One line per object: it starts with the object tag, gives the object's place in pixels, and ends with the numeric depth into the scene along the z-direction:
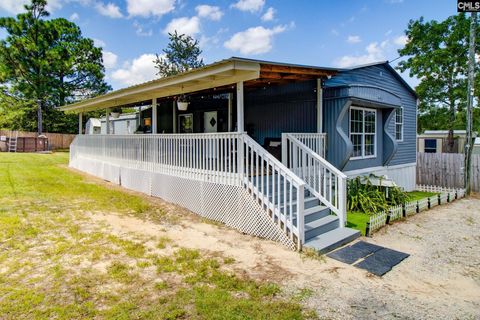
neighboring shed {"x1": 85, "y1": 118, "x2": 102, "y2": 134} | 23.89
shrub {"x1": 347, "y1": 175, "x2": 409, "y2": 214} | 7.50
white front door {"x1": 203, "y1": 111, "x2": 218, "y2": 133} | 11.09
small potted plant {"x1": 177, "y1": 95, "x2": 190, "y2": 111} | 9.74
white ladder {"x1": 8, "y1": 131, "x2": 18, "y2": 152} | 22.33
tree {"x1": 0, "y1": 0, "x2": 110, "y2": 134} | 26.72
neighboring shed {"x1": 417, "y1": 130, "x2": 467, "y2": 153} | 19.72
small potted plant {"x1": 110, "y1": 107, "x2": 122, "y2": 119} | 13.10
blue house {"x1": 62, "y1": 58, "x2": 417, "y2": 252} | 5.55
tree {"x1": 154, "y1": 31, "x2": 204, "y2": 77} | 31.84
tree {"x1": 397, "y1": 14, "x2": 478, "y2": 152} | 17.44
